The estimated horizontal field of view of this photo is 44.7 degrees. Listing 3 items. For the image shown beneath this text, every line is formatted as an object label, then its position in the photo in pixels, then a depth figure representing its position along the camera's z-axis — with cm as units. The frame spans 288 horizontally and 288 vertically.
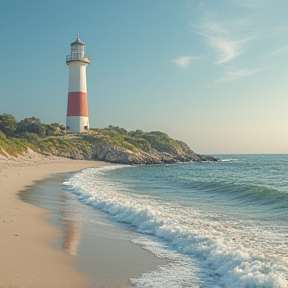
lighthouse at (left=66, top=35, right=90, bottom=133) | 4675
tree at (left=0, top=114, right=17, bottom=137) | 4659
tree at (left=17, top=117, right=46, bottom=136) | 4975
